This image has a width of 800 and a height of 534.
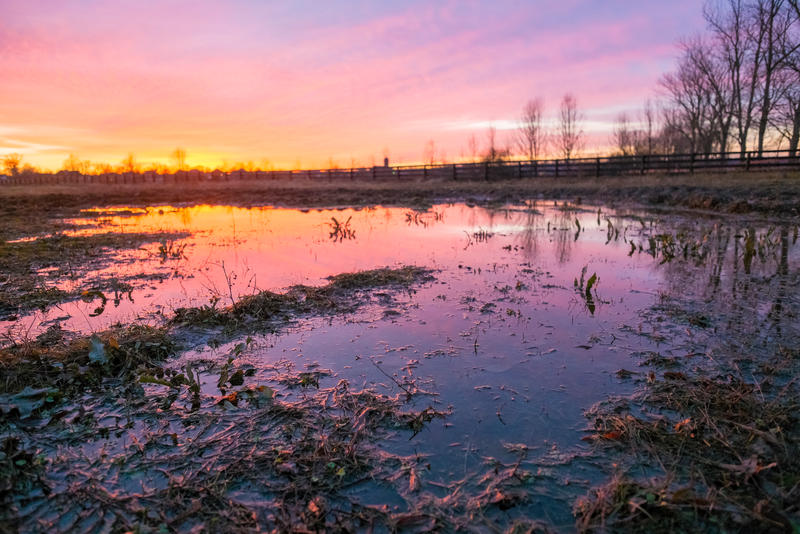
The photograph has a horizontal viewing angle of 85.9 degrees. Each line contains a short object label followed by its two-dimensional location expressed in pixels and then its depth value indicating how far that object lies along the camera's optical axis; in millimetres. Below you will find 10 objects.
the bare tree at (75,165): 103800
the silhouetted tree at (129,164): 86562
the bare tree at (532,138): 55219
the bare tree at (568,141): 55375
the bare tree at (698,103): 35094
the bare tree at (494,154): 42903
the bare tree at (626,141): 63438
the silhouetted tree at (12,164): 86688
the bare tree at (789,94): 24719
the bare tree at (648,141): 60344
